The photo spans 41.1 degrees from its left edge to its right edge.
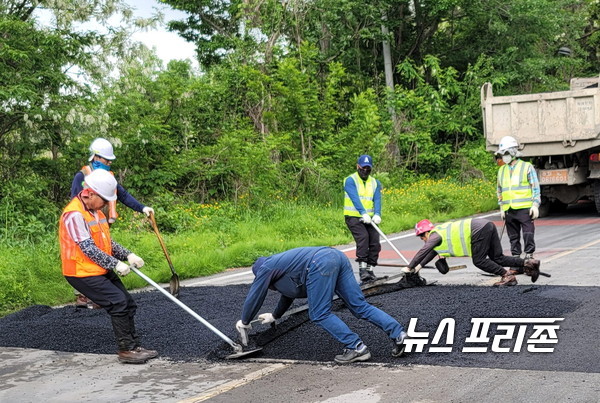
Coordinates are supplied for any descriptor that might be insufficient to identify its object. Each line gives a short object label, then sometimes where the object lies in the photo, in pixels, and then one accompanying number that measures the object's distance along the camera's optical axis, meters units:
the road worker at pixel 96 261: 6.48
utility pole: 25.70
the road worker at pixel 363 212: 10.10
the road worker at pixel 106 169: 8.39
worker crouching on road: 8.52
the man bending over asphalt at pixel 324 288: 5.97
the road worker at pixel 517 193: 9.86
